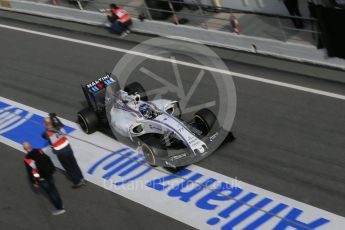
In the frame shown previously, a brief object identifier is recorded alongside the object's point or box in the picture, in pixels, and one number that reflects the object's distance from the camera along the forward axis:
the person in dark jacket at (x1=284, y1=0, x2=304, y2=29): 16.48
